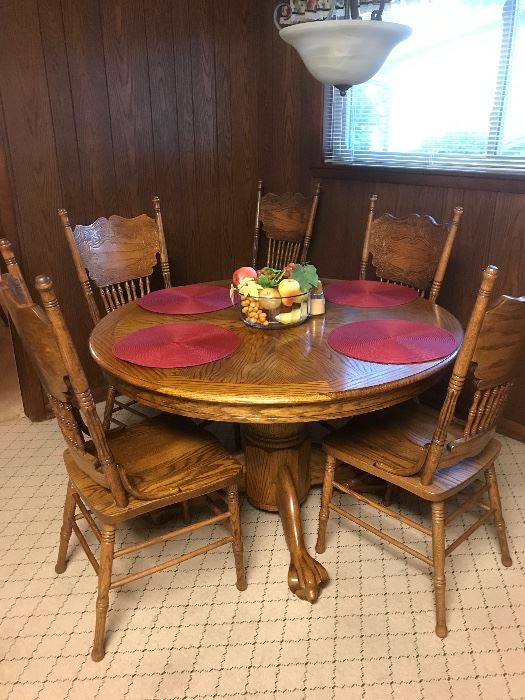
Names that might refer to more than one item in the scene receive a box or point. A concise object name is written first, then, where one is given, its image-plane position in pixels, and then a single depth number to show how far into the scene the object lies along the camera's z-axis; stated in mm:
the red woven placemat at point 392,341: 1621
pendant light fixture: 1346
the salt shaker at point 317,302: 1988
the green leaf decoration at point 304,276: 1857
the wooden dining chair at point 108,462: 1330
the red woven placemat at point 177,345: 1605
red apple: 1925
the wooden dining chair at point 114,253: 2402
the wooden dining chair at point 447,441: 1387
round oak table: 1457
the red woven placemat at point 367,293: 2110
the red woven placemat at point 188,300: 2061
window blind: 2322
